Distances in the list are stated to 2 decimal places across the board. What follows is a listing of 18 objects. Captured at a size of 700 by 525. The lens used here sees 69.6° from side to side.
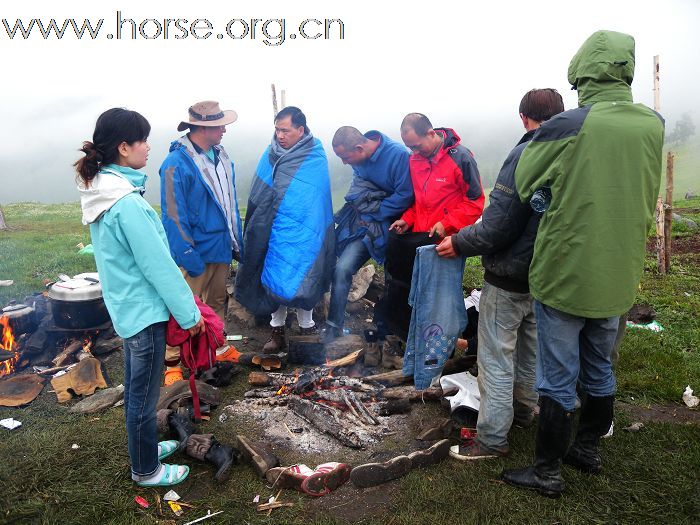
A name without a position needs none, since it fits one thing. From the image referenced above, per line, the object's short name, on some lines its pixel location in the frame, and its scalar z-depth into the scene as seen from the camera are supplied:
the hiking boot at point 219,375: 5.12
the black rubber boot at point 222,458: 3.61
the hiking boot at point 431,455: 3.62
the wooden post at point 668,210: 8.31
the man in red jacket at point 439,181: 4.80
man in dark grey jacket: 3.34
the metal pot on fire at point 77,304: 5.69
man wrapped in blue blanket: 5.73
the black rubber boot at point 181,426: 4.03
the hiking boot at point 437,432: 3.97
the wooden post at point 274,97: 9.67
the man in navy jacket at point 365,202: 5.66
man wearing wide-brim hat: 5.21
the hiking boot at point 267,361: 5.45
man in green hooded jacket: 2.78
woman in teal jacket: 3.04
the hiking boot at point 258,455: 3.63
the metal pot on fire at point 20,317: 5.77
